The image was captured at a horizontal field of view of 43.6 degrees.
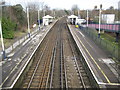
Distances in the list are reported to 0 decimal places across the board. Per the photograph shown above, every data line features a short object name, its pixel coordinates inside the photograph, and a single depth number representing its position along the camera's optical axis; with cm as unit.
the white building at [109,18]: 4674
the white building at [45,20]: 5116
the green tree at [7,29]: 2589
